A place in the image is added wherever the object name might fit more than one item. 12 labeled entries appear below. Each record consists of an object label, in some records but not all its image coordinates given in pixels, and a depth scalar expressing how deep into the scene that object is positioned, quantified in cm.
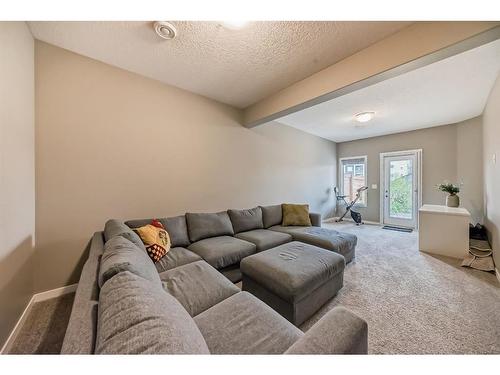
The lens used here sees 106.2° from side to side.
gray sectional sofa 59
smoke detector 166
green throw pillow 340
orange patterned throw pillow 190
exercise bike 541
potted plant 347
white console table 292
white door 480
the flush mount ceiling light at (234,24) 164
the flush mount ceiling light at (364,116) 360
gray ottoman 153
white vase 347
